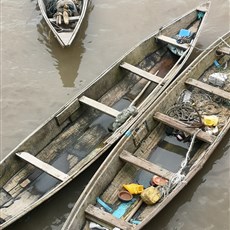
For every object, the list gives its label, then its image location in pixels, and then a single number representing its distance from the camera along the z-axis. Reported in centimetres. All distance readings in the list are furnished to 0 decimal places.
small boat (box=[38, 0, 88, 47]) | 1005
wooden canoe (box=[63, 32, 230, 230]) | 658
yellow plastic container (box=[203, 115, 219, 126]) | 788
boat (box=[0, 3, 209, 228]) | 720
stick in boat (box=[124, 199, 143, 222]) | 667
